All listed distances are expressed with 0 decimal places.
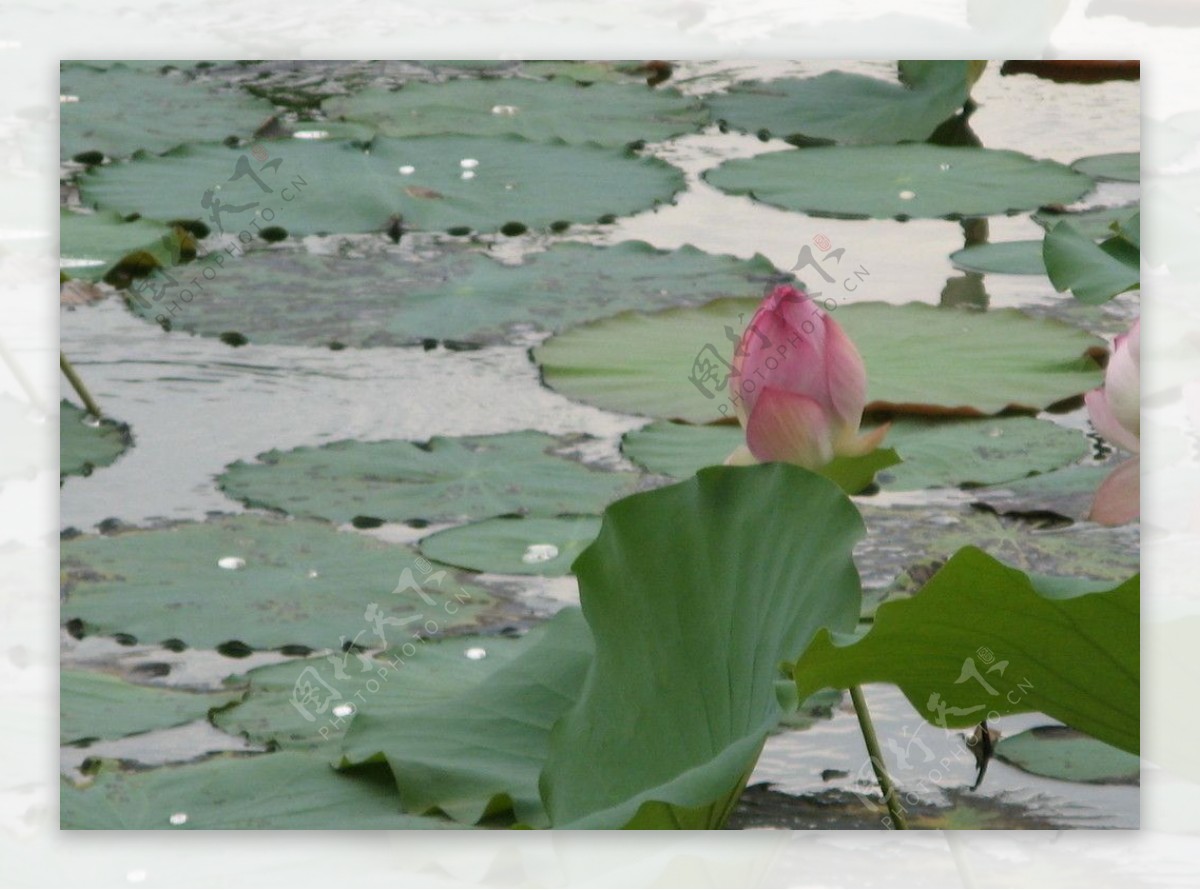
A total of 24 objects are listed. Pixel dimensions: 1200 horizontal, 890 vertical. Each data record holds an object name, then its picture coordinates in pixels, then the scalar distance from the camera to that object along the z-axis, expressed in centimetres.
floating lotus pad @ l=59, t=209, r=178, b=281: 713
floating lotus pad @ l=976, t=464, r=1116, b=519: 681
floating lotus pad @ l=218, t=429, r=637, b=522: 680
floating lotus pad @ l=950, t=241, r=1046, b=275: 737
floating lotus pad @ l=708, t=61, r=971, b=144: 836
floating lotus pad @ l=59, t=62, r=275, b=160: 840
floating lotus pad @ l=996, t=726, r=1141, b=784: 643
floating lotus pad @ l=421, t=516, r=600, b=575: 671
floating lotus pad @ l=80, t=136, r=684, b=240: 781
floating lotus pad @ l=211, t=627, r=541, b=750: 648
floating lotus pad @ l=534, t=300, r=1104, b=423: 704
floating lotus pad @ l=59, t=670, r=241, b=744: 648
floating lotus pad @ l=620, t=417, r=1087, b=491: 687
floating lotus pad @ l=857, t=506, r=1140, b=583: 672
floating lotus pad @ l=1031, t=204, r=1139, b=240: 763
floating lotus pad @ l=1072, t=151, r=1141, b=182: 741
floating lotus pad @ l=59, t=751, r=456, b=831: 637
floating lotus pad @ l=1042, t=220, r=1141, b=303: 688
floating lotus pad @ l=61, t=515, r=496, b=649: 661
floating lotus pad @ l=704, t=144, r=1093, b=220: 791
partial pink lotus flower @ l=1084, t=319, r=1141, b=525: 625
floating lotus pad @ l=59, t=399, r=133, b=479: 681
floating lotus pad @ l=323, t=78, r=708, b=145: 916
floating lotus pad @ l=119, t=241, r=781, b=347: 719
